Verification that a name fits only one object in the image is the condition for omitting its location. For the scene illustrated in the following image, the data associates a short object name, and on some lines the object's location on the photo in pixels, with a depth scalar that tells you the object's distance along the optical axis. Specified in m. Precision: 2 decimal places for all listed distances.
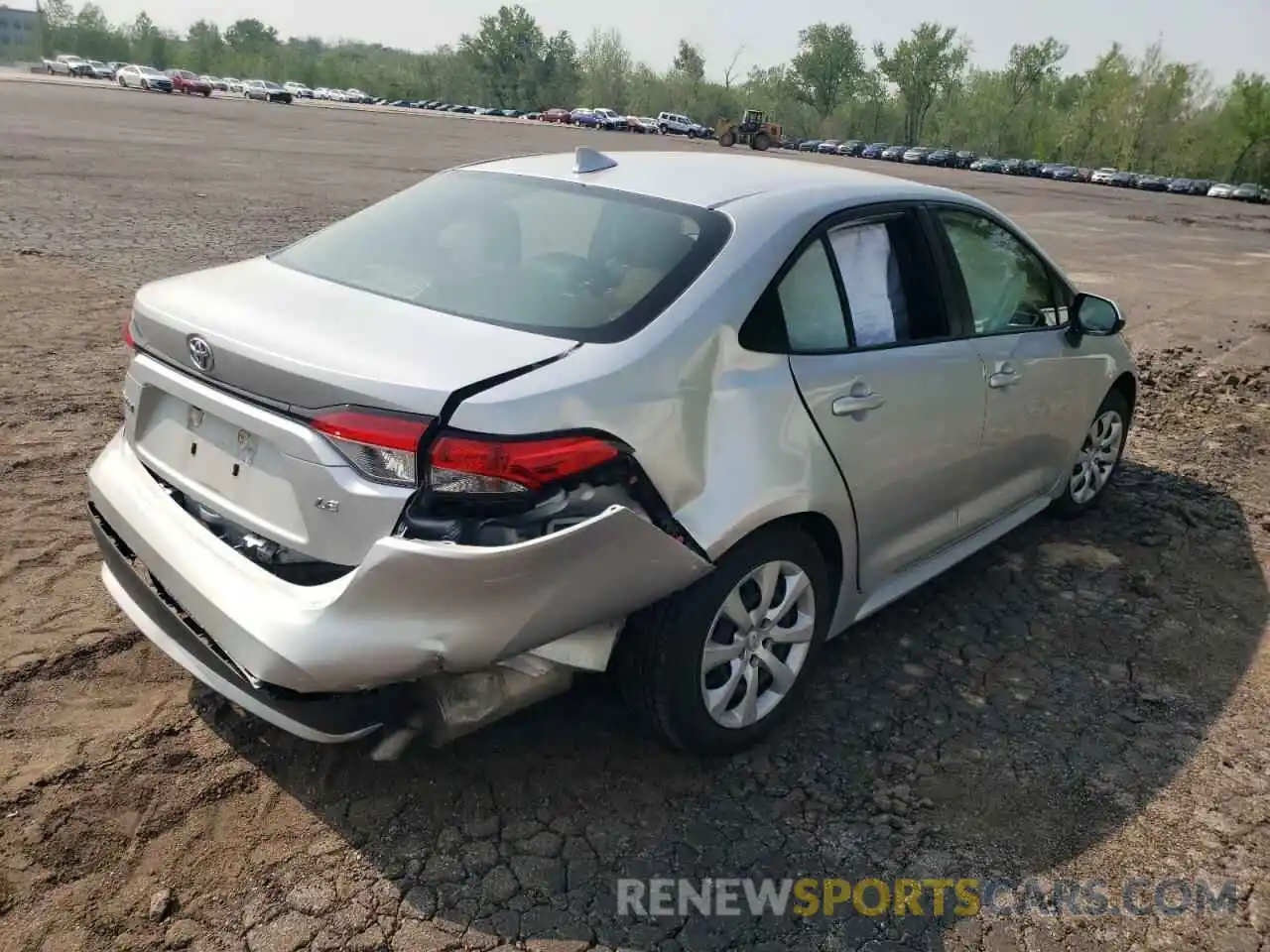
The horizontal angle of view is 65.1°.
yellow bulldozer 55.00
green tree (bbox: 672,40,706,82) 112.62
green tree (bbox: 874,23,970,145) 92.19
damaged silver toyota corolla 2.28
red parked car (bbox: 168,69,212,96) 64.69
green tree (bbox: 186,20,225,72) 123.12
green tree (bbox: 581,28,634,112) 111.62
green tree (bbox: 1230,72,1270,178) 68.50
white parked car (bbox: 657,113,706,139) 76.06
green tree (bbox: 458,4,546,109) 111.38
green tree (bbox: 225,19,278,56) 140.50
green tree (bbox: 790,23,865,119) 103.69
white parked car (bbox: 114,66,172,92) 63.06
